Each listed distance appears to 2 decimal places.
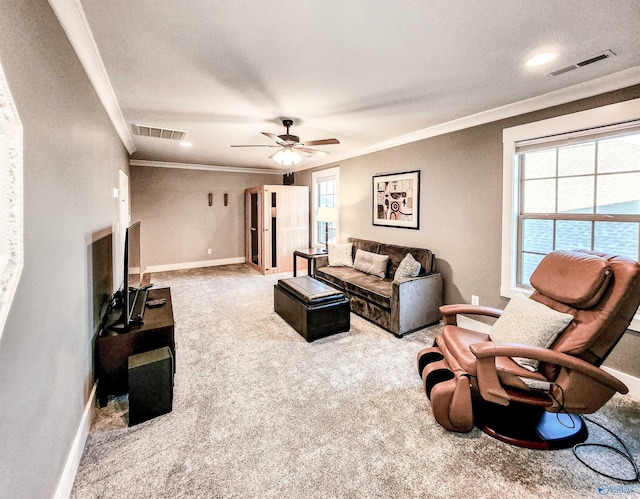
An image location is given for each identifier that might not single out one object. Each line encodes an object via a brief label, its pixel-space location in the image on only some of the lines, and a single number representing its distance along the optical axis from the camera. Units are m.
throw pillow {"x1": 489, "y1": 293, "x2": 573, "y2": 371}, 1.91
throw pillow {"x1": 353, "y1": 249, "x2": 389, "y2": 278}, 4.22
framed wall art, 4.20
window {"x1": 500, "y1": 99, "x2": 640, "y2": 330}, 2.41
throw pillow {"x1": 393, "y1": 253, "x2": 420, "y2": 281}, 3.65
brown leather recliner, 1.73
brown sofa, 3.34
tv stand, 2.14
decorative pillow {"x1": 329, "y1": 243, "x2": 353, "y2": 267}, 4.88
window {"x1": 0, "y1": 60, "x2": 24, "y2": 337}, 0.88
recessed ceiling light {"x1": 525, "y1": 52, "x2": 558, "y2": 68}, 2.04
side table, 5.06
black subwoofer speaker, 1.97
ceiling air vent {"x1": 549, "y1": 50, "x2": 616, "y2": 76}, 2.03
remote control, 2.71
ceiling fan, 3.42
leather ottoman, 3.23
